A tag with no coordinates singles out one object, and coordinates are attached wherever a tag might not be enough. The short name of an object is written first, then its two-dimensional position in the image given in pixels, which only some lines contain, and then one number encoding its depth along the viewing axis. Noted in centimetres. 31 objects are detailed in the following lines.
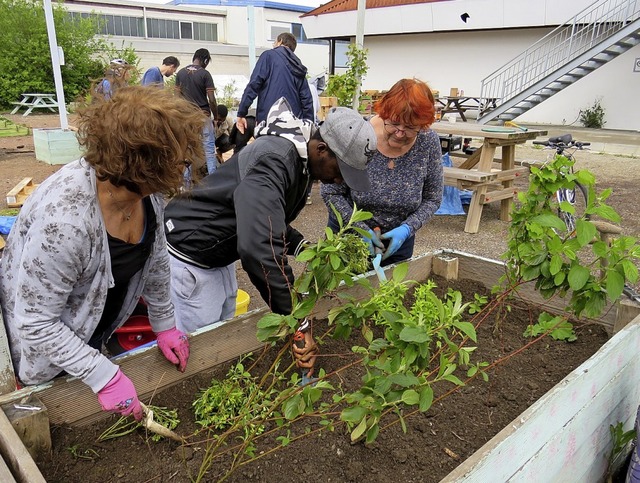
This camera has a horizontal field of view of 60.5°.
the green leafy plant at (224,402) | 175
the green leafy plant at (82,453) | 158
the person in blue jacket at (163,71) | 723
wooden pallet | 621
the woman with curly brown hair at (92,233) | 130
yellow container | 297
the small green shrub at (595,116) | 1565
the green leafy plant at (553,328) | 239
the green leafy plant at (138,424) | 167
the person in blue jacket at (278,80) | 594
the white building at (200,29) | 3023
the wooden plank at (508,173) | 622
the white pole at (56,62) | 815
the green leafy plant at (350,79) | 821
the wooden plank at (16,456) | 126
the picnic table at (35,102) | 1995
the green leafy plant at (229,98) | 1548
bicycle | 453
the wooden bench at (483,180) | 587
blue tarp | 687
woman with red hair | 258
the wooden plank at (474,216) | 608
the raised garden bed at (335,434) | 156
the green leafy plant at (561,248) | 204
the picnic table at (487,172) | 589
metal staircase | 1294
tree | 2095
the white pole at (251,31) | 891
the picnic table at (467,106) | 1547
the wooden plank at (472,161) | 700
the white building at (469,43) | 1525
